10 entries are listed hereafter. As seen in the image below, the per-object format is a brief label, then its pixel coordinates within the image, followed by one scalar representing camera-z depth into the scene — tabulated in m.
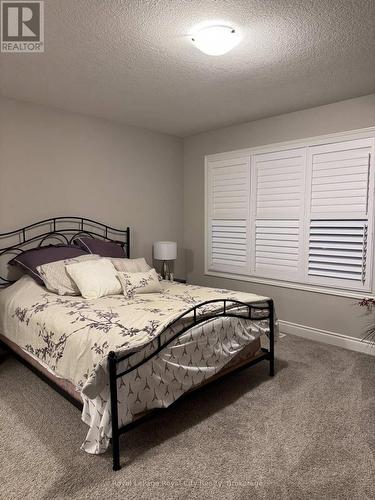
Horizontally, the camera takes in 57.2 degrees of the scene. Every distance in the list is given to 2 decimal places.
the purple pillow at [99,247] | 3.86
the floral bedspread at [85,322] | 2.05
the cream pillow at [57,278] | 3.13
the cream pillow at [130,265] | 3.59
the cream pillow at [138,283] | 3.25
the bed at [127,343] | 1.95
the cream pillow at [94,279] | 3.10
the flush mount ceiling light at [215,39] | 2.21
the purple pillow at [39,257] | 3.32
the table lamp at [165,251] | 4.56
